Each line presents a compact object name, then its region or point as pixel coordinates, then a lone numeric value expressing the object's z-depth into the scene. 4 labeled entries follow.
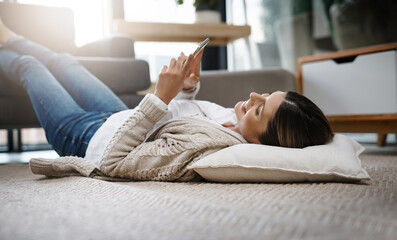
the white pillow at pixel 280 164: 0.83
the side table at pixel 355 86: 1.73
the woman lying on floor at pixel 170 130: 0.88
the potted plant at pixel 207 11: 2.97
